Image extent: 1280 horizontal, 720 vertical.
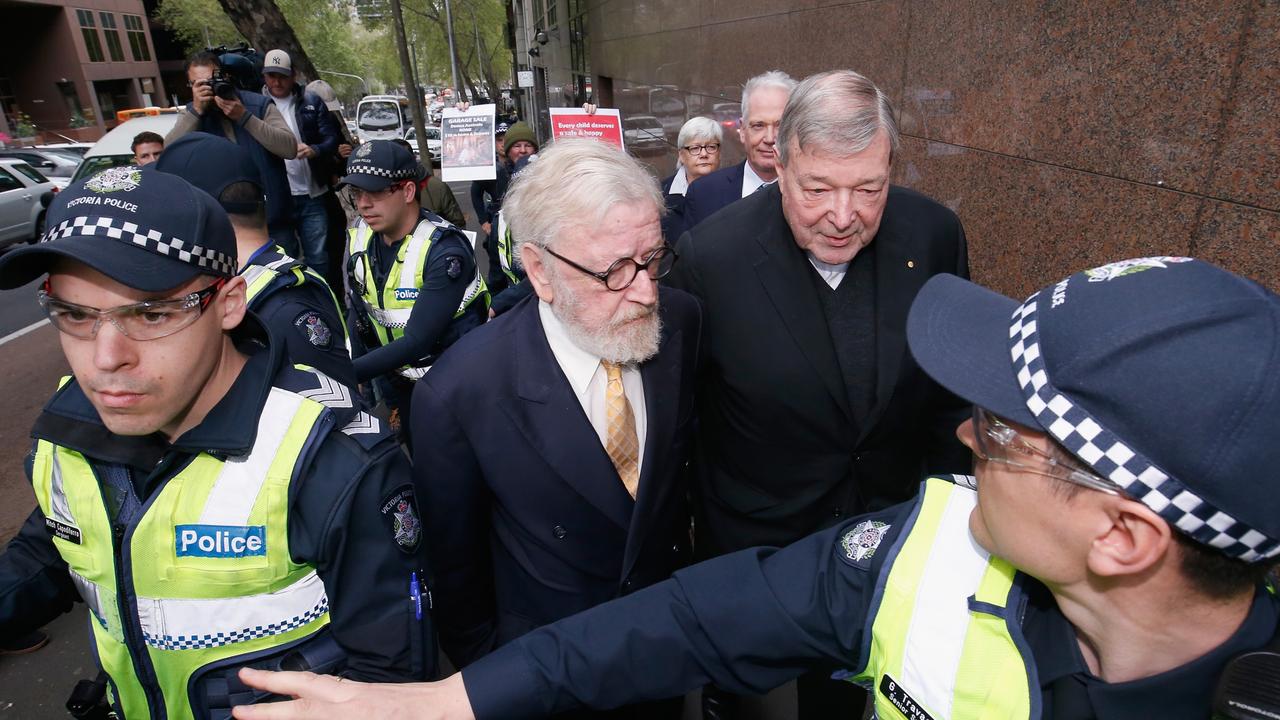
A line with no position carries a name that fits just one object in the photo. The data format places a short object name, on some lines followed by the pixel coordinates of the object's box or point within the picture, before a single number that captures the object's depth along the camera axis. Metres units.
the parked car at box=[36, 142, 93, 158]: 21.20
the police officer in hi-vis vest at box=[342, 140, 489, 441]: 3.50
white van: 28.44
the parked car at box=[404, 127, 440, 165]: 27.88
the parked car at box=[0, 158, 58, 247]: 13.75
